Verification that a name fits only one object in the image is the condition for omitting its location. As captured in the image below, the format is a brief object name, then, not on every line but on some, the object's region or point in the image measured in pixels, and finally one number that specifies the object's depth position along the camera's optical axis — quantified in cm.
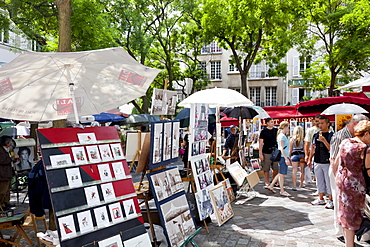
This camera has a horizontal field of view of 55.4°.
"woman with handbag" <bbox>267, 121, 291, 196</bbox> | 852
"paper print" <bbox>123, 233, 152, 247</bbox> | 374
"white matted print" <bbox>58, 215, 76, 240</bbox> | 331
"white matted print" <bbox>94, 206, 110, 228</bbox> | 360
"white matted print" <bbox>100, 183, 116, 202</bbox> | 378
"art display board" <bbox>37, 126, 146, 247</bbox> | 343
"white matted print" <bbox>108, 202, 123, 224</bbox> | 374
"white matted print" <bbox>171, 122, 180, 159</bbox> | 548
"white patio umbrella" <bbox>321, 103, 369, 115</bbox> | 1024
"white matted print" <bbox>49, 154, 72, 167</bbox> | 353
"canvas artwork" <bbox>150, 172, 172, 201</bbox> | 475
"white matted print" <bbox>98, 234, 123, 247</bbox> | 353
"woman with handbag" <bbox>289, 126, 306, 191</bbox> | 927
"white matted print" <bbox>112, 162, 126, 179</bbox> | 400
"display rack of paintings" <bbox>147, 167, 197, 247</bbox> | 471
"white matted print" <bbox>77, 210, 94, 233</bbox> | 346
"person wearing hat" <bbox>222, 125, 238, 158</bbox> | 1081
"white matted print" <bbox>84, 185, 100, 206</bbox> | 362
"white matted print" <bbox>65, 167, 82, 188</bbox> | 356
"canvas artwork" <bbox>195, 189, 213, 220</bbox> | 581
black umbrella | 1109
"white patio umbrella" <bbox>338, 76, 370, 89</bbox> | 653
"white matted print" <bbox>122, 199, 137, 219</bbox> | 391
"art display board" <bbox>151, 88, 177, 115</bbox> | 559
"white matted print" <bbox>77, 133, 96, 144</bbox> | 388
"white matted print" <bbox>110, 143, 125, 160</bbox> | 412
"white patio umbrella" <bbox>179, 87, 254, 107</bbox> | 765
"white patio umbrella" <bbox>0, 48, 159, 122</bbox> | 370
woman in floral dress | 441
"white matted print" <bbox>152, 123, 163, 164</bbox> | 498
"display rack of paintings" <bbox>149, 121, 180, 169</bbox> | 495
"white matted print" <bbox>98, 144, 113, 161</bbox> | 399
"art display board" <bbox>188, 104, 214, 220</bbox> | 594
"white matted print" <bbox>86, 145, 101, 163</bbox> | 386
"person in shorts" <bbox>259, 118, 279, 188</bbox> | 883
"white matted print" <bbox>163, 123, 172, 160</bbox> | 523
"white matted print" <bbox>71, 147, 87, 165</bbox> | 373
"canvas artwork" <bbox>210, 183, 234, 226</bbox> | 616
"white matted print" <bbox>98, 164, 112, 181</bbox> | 386
